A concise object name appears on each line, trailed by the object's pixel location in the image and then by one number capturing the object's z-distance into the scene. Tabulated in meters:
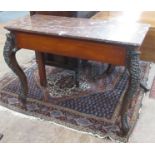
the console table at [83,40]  1.31
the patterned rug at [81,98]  1.70
